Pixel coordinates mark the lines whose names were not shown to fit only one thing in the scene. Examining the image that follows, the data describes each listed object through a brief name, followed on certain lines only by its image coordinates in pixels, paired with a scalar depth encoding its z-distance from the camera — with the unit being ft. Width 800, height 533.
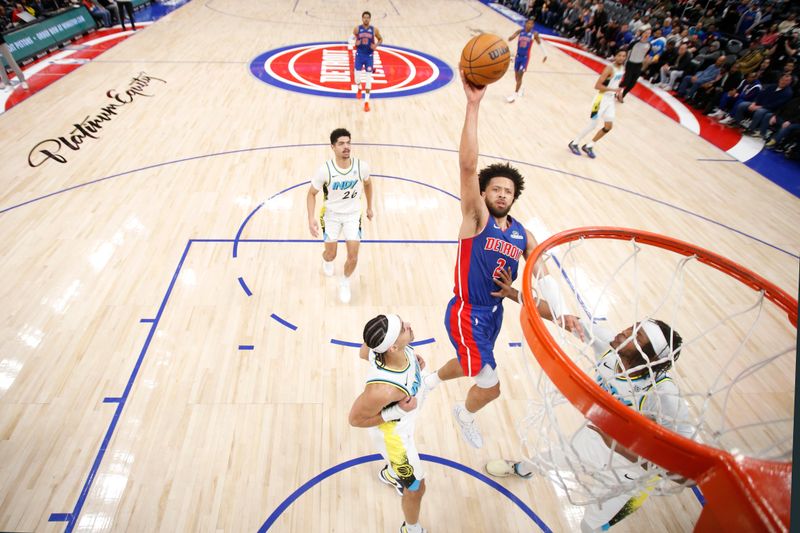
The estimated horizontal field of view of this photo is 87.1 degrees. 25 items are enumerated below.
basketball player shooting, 9.29
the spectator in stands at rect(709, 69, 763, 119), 32.91
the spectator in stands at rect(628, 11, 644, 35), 47.86
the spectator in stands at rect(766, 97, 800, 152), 29.27
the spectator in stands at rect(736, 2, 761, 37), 42.22
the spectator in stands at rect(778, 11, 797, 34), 36.94
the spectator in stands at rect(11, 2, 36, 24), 38.22
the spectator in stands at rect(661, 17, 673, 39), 43.11
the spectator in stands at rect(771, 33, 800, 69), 32.37
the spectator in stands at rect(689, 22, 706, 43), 42.34
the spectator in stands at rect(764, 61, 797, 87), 30.46
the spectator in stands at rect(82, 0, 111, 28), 45.91
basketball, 7.86
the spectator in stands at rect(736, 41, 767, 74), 33.73
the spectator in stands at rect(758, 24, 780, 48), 35.48
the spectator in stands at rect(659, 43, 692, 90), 38.93
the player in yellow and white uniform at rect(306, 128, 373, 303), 14.15
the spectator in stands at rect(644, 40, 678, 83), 40.73
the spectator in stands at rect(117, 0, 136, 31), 45.16
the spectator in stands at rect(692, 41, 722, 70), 37.88
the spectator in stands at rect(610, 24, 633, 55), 46.88
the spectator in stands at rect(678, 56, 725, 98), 35.96
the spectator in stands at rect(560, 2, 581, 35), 57.82
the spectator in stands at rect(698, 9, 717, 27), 44.90
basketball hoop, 2.83
